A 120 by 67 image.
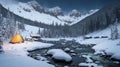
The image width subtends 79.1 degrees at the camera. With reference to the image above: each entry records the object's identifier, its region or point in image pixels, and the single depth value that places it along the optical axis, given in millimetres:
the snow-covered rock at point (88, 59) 16445
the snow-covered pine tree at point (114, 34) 34967
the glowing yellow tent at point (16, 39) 29471
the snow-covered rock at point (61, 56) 15976
